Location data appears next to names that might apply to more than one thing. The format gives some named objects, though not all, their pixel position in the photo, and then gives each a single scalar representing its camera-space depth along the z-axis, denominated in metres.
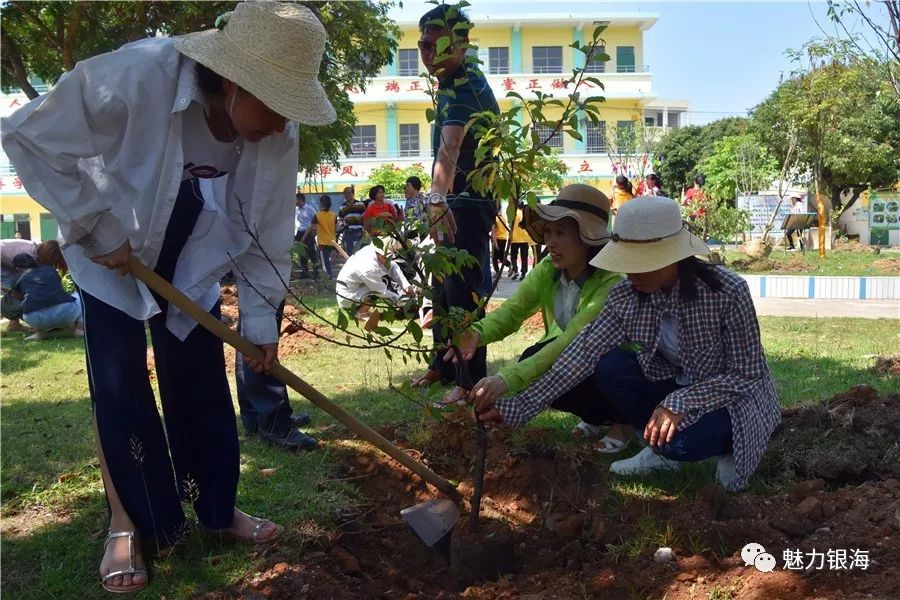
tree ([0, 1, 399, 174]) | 10.71
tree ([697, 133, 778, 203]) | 22.72
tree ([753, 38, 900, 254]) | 16.91
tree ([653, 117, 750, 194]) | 39.44
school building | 37.28
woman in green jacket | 3.41
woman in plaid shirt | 3.02
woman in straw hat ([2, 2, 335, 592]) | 2.34
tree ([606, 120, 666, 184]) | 28.95
